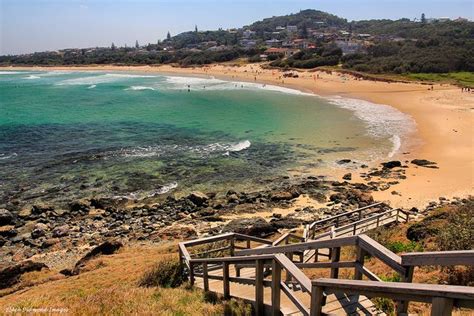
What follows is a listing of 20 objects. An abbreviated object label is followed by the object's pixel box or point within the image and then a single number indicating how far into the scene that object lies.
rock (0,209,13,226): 20.77
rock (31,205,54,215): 21.86
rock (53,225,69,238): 19.56
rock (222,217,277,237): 16.94
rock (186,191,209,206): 22.58
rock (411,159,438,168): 27.67
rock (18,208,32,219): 21.42
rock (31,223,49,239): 19.63
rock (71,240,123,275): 16.09
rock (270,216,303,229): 18.78
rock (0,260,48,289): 13.94
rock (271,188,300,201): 22.83
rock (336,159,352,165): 29.11
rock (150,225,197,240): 18.61
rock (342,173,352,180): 25.78
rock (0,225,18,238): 19.86
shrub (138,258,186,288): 9.81
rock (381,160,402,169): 27.61
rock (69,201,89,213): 22.08
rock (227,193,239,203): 22.81
